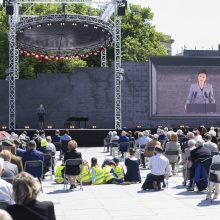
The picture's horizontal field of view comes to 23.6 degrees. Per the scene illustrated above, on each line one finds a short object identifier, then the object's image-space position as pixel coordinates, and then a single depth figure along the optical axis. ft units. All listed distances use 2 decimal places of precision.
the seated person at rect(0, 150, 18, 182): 31.35
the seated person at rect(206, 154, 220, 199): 38.75
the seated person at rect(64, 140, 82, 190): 45.39
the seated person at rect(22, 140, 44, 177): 46.24
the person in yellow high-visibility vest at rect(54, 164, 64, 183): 50.01
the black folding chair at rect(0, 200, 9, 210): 23.53
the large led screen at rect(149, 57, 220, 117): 126.41
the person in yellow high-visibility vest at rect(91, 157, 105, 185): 49.14
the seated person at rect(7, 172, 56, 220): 16.45
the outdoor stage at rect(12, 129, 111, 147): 101.30
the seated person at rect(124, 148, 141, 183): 49.52
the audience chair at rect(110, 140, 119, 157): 78.14
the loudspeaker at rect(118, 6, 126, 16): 101.65
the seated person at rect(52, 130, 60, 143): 73.67
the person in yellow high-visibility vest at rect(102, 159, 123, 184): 49.60
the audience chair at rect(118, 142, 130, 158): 72.47
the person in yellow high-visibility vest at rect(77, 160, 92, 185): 49.21
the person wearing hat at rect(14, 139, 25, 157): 48.74
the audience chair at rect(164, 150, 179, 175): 55.16
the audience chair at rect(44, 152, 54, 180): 51.74
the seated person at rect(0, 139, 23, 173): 37.37
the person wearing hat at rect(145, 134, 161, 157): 59.98
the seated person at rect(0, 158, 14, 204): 24.25
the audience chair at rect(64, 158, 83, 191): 44.83
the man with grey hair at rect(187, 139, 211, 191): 43.09
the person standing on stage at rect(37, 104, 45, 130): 121.60
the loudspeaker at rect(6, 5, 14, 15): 103.06
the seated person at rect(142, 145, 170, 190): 44.93
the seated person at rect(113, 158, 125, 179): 50.26
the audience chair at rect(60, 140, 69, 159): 69.82
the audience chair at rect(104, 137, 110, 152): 88.01
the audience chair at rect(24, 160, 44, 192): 43.80
